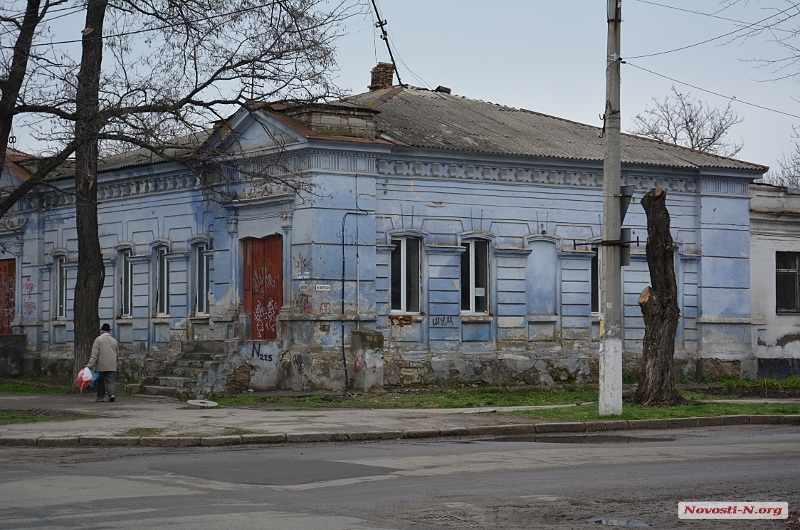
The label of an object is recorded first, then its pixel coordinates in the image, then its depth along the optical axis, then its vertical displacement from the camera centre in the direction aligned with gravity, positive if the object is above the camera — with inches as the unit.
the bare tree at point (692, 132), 2315.5 +352.3
